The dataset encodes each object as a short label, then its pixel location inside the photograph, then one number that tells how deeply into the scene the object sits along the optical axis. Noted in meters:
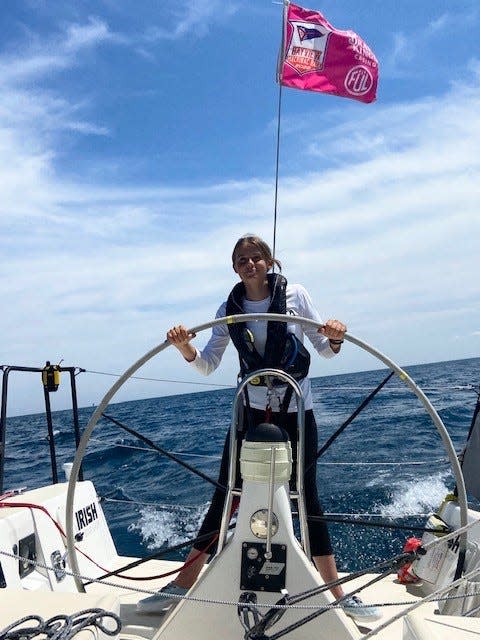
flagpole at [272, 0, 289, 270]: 3.01
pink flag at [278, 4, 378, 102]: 4.39
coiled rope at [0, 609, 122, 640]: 1.33
